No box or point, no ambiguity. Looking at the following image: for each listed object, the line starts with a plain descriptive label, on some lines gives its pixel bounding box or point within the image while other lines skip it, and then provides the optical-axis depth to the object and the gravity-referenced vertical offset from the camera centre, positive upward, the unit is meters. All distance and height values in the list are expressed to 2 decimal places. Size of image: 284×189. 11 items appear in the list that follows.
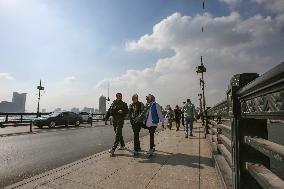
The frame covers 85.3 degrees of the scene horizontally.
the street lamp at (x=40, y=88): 24.71 +3.15
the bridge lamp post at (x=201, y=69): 16.51 +4.20
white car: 17.37 -0.95
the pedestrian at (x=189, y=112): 7.49 -0.19
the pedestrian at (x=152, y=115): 4.64 -0.21
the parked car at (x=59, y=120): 12.83 -1.08
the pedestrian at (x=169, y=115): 11.54 -0.55
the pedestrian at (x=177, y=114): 11.06 -0.44
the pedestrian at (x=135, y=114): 4.78 -0.19
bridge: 1.03 -1.20
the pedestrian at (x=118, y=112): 4.91 -0.13
